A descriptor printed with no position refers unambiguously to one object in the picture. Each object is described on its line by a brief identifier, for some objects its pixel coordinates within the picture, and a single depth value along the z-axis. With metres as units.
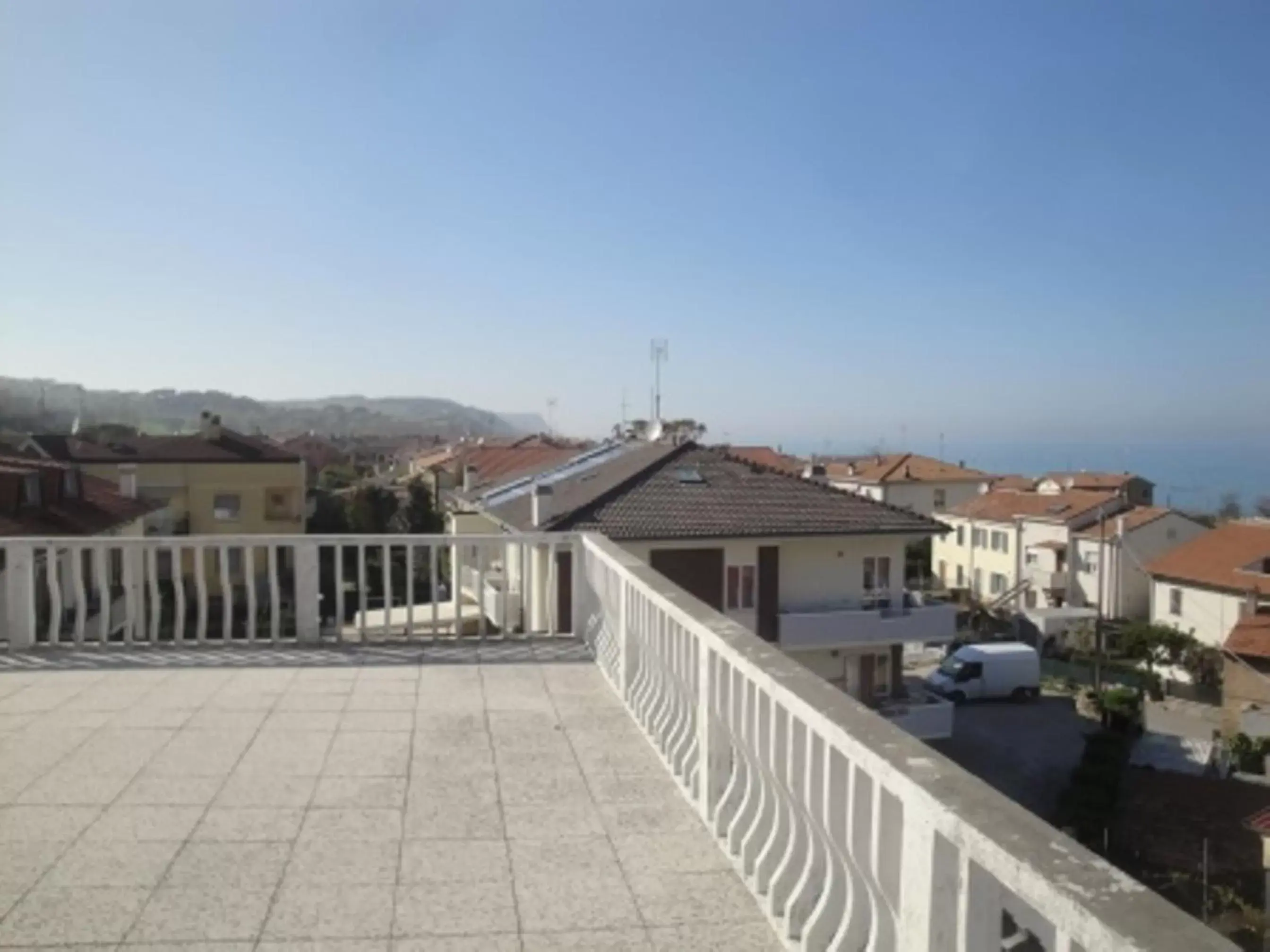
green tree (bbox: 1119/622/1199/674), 35.34
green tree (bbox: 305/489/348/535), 40.38
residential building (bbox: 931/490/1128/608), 45.31
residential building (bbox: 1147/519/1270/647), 34.22
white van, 31.88
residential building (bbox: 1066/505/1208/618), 42.75
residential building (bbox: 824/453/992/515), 56.81
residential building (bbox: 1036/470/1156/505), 50.94
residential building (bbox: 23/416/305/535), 34.59
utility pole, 32.28
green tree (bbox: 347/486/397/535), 40.06
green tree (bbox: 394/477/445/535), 41.72
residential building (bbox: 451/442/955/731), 18.00
